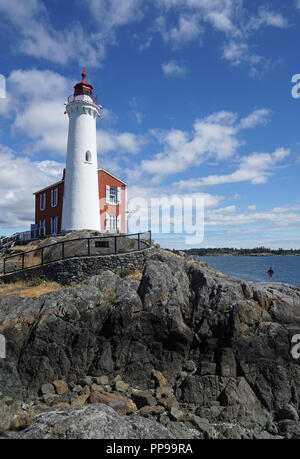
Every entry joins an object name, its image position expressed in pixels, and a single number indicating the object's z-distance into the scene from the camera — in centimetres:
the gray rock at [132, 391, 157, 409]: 1123
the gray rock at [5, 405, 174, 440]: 616
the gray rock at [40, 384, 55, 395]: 1165
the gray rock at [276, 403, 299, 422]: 1094
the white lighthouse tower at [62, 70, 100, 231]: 2858
